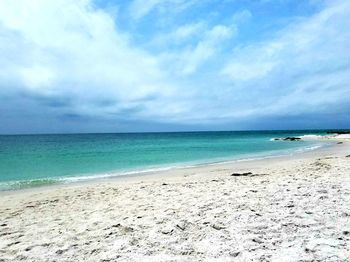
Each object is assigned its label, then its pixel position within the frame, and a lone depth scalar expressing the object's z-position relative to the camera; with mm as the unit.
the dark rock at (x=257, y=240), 4812
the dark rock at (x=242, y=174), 12836
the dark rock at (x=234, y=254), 4438
